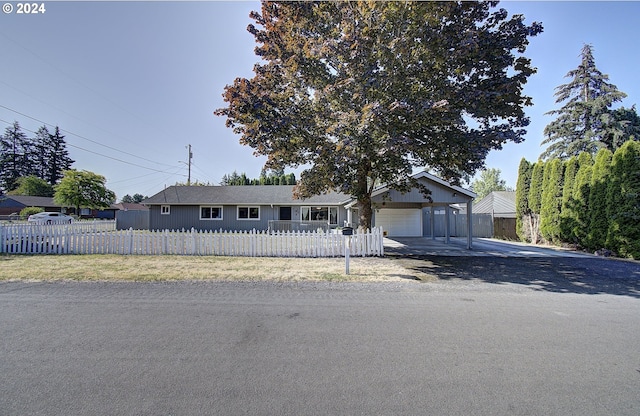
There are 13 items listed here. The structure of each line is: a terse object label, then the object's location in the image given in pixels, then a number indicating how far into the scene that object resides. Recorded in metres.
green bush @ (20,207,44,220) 36.92
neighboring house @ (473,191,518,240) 20.97
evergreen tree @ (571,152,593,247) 13.60
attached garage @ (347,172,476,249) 15.00
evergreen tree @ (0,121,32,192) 62.94
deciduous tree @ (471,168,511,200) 69.56
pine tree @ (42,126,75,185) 67.19
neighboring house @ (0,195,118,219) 46.72
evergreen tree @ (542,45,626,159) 25.22
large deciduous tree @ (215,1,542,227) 8.66
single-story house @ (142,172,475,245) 21.75
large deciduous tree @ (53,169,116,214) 34.38
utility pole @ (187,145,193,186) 37.74
